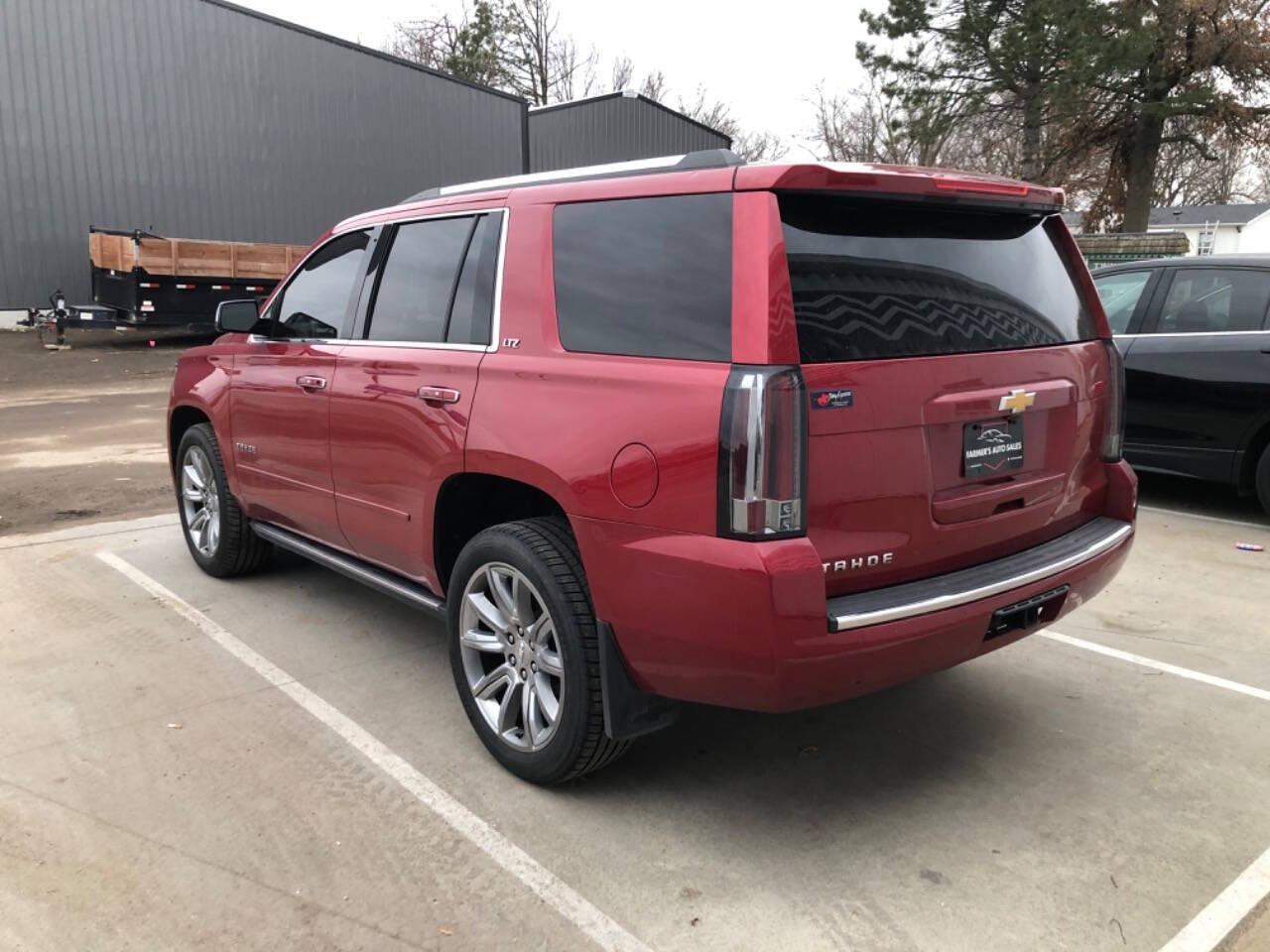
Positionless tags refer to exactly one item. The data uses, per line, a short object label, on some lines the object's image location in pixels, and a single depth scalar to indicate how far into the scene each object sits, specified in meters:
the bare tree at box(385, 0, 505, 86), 42.91
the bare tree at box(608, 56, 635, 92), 50.28
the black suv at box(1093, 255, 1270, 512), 6.34
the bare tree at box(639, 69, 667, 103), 51.50
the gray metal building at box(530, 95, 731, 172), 29.41
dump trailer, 17.58
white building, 52.78
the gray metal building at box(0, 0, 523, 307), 18.94
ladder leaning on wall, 51.97
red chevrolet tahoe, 2.46
